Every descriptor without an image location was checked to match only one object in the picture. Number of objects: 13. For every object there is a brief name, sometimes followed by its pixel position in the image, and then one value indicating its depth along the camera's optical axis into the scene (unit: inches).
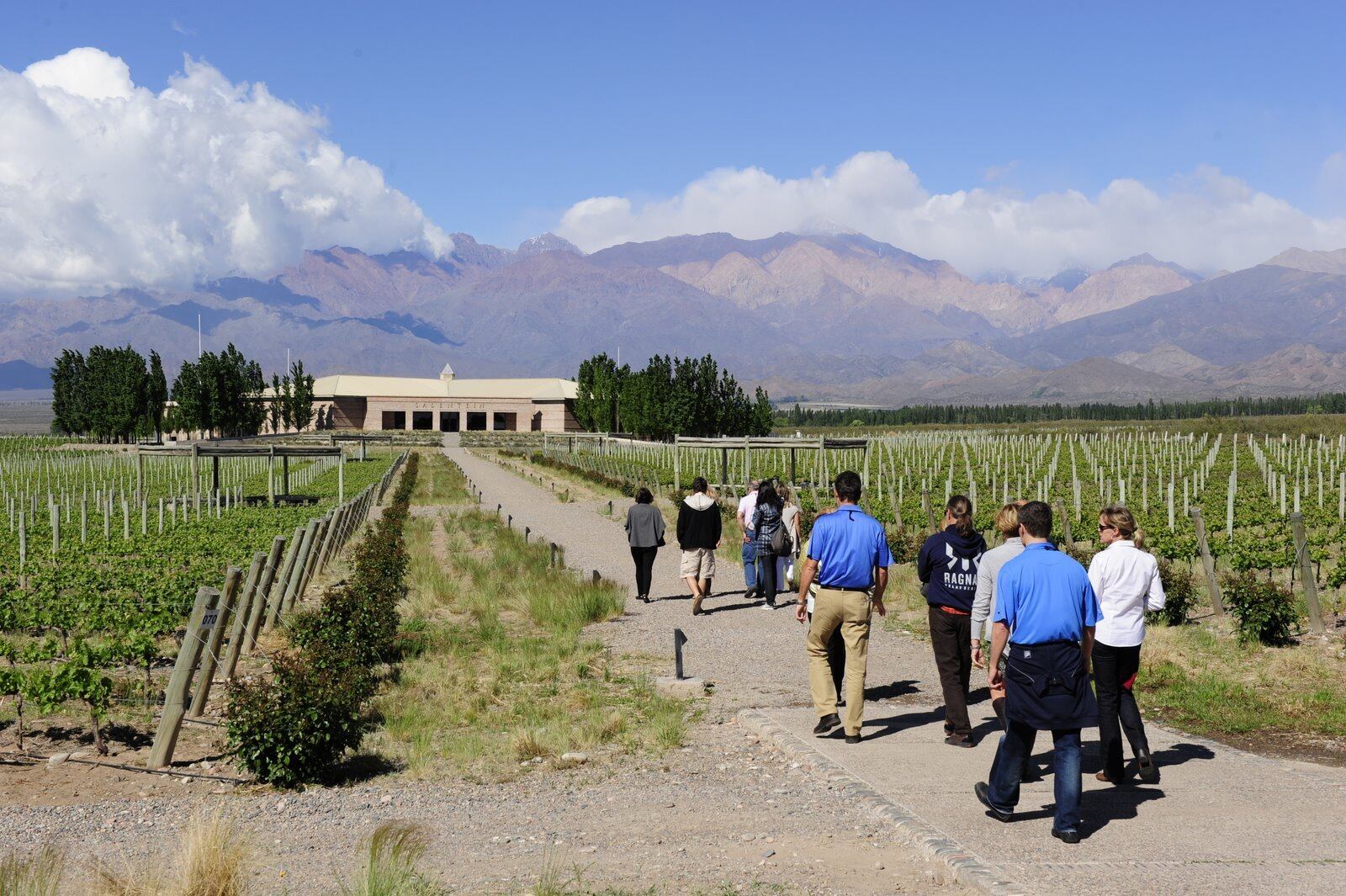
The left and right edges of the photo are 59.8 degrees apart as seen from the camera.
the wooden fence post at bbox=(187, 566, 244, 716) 343.6
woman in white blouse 286.7
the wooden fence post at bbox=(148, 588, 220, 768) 334.6
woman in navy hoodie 332.2
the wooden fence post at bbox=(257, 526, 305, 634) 482.3
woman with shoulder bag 582.2
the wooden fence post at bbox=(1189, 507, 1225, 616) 549.0
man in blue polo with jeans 249.1
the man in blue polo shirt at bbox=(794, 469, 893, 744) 331.9
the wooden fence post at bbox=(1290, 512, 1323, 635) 494.3
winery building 4525.1
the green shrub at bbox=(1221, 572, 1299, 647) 474.3
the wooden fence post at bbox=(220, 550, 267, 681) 427.5
